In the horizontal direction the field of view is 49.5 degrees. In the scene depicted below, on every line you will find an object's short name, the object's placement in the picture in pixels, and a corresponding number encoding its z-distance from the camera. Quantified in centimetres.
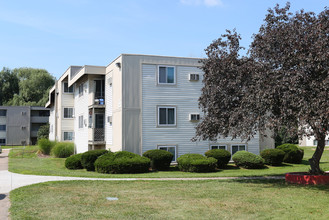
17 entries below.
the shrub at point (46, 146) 3397
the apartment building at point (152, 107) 2217
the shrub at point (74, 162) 2202
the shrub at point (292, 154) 2455
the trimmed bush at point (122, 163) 1916
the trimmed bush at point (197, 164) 2014
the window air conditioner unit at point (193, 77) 2345
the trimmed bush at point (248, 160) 2200
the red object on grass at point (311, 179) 1327
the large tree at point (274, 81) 1137
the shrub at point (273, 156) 2323
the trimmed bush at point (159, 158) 2075
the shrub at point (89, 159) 2089
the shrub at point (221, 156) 2189
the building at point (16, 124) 5862
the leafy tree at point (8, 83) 7144
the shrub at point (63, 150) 3069
